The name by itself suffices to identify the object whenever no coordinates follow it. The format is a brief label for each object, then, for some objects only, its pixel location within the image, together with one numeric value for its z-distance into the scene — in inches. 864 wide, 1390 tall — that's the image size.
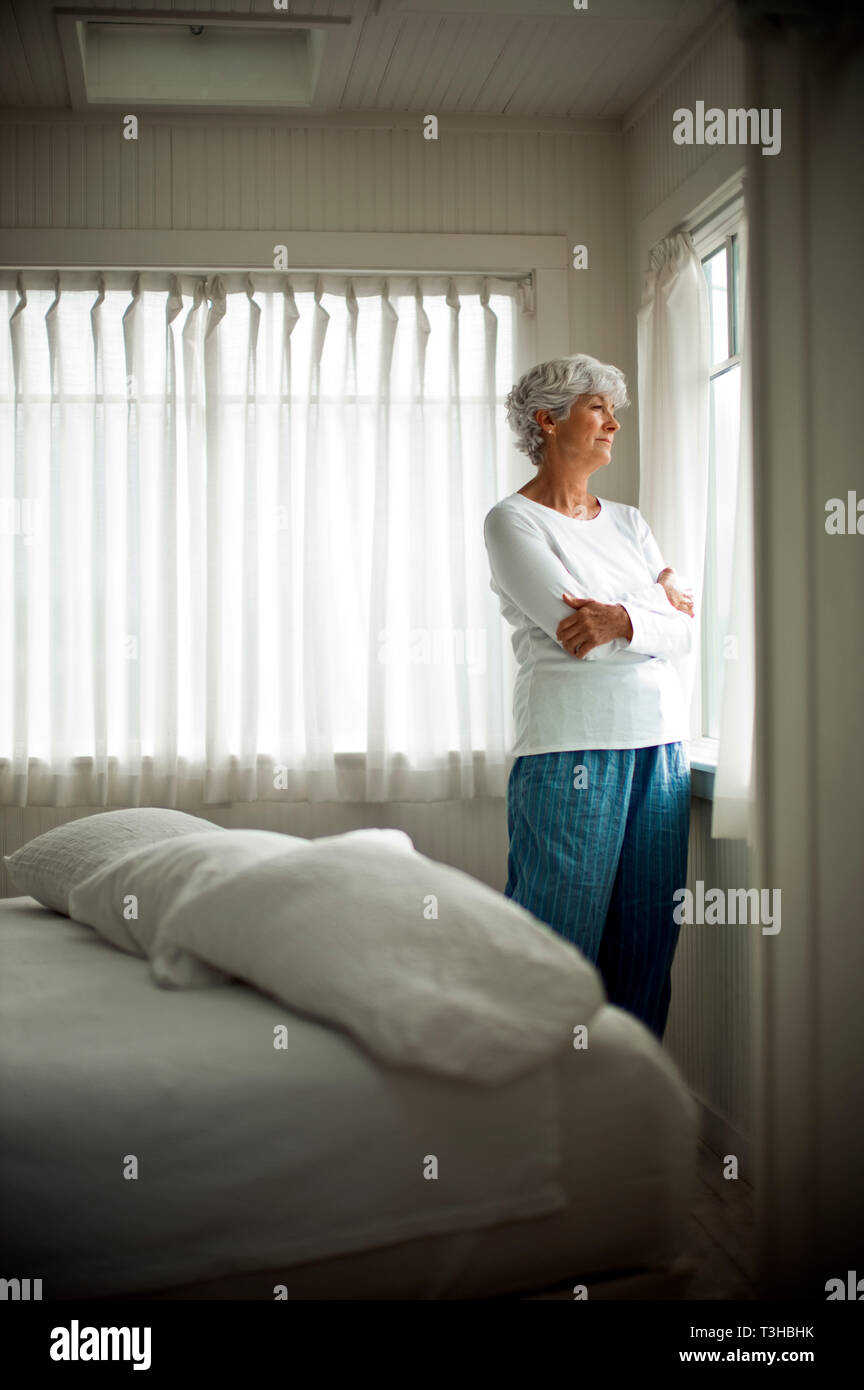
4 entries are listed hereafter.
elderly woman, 83.4
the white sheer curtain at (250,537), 117.9
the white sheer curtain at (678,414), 99.2
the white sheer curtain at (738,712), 84.1
